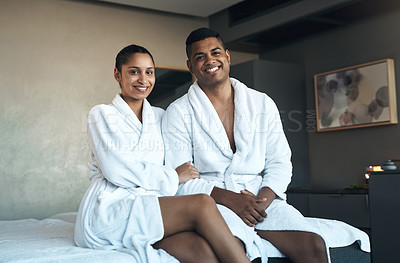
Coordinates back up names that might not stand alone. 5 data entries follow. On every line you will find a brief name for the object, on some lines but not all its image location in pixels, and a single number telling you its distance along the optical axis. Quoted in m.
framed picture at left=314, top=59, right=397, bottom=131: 3.83
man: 2.00
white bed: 1.61
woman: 1.65
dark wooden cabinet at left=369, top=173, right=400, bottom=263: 3.29
